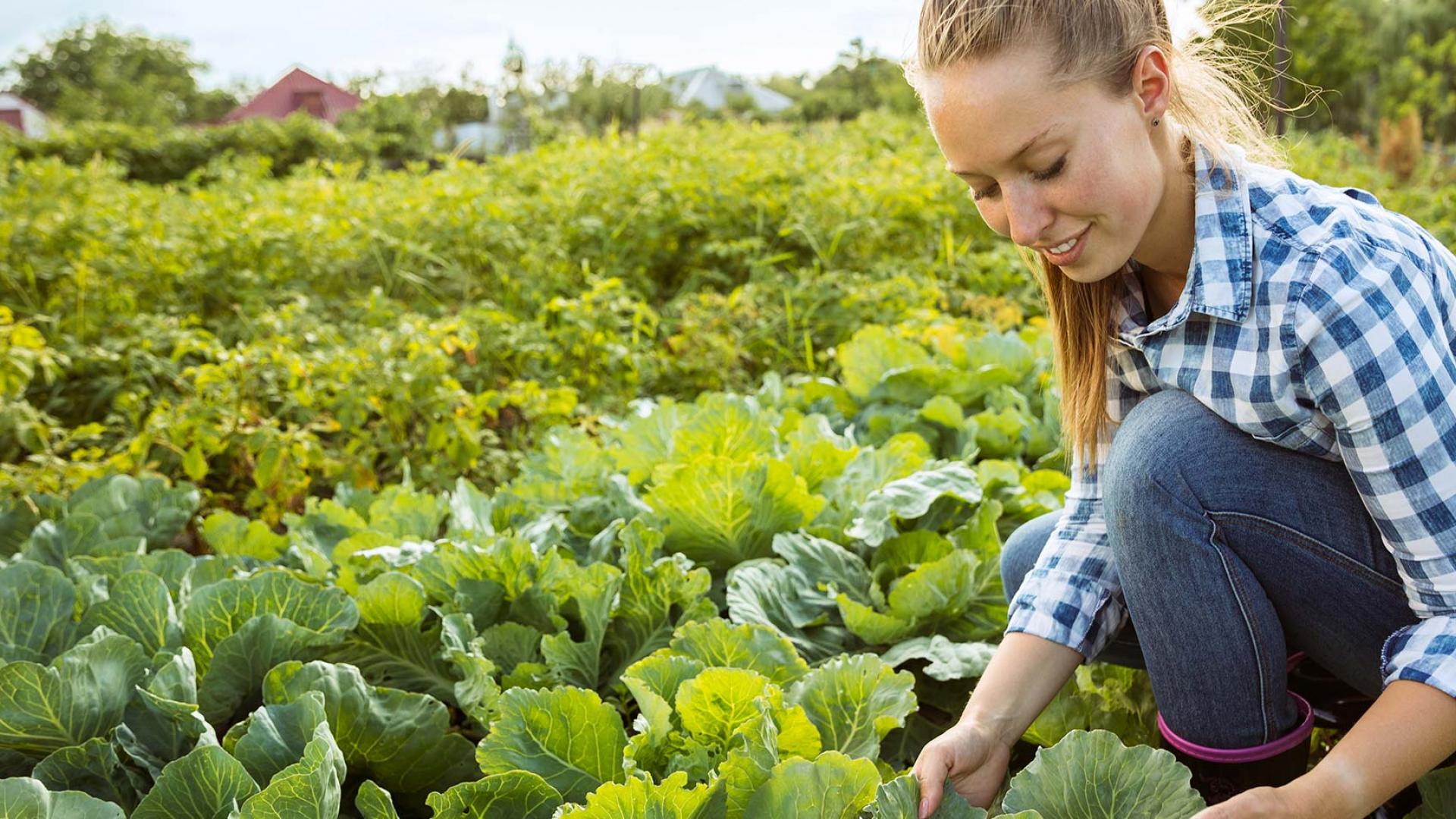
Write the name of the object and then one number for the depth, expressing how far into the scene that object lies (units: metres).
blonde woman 1.04
